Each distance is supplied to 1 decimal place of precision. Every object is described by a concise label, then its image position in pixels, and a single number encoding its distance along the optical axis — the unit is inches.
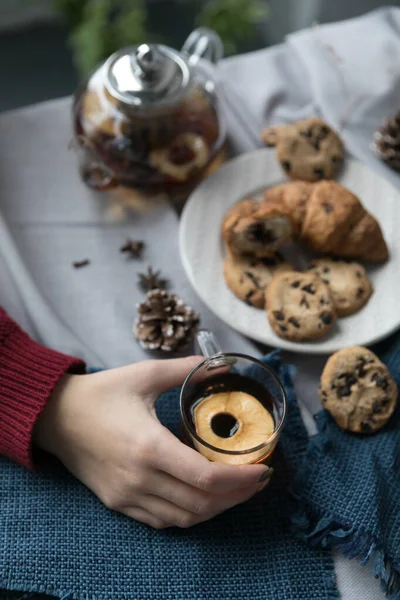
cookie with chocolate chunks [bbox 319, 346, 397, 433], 36.0
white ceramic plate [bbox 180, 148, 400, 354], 39.4
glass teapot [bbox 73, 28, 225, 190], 42.6
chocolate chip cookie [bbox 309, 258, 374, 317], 39.9
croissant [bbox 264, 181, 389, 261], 40.8
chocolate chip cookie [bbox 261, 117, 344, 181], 45.1
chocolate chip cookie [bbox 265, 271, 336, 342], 38.6
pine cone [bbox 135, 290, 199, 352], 39.6
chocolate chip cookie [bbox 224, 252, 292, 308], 40.4
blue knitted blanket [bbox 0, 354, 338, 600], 32.6
